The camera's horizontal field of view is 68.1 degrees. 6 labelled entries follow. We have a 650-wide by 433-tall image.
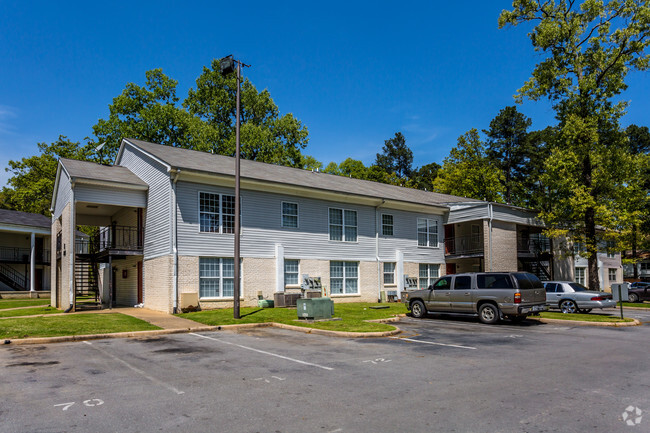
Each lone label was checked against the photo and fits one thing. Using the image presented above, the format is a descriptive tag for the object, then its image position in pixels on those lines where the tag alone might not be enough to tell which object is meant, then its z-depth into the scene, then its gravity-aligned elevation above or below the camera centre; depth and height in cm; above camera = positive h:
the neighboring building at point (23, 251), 3684 +35
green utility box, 1688 -195
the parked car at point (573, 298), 2205 -220
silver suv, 1686 -162
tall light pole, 1731 +266
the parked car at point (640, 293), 3416 -305
